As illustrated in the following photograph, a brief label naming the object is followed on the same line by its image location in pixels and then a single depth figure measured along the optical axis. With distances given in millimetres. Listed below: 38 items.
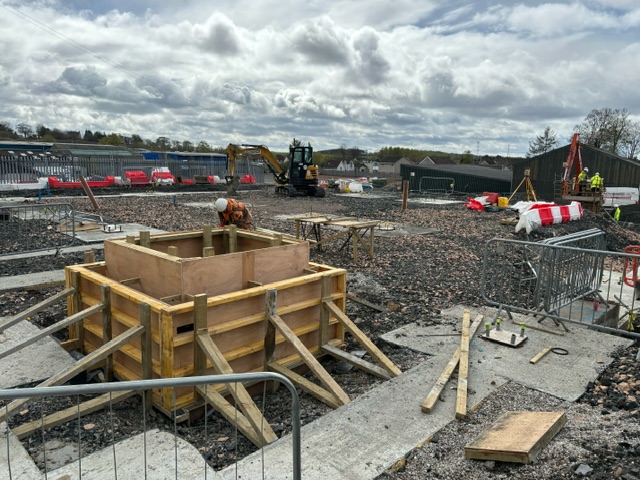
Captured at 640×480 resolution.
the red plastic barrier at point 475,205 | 26031
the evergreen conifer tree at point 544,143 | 66625
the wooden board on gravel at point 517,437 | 3557
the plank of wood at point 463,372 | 4406
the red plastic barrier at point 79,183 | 29453
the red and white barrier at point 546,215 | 17562
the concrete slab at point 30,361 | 5090
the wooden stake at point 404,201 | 23188
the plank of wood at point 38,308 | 5492
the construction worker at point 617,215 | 26050
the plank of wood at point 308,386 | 4707
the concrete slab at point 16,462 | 3514
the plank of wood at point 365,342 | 5324
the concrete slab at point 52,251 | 10617
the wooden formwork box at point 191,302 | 4586
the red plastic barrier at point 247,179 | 41050
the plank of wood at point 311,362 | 4719
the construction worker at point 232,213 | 7914
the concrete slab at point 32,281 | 8203
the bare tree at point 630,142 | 51500
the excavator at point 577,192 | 24922
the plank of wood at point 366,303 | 7635
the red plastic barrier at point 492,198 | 28375
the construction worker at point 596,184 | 24562
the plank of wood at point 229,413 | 4082
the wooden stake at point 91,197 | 19500
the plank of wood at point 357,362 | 5324
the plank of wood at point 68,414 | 4055
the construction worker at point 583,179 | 25359
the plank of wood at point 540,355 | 5660
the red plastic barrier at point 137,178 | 33281
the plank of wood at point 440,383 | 4474
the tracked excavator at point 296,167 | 30078
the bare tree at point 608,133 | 51344
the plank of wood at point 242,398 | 3998
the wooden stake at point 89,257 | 6317
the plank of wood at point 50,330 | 4809
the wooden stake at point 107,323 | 5195
